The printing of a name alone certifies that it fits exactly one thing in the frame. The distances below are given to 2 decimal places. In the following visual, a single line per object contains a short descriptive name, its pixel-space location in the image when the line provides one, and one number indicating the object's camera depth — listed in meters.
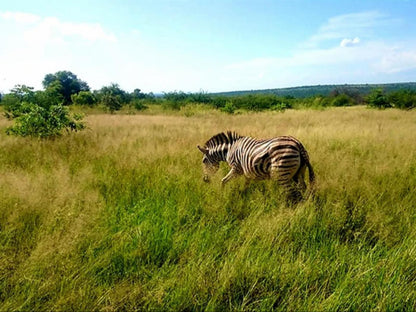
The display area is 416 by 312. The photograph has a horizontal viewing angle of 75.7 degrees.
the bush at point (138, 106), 26.66
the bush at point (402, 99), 26.94
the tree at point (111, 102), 23.60
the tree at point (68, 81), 39.85
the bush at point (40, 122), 7.38
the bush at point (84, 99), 23.70
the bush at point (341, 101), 39.87
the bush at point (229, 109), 22.54
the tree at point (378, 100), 26.89
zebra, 3.71
